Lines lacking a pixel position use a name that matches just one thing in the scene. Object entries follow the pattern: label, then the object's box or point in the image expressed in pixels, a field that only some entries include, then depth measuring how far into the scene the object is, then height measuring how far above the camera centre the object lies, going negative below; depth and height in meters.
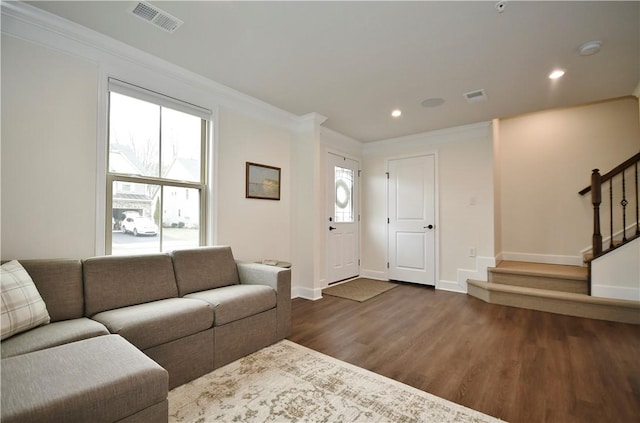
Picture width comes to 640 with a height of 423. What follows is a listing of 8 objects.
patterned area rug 1.62 -1.13
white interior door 4.75 -0.05
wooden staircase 3.15 -0.94
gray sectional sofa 1.11 -0.66
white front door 4.77 -0.06
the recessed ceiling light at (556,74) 2.76 +1.39
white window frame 2.43 +0.48
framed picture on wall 3.56 +0.43
